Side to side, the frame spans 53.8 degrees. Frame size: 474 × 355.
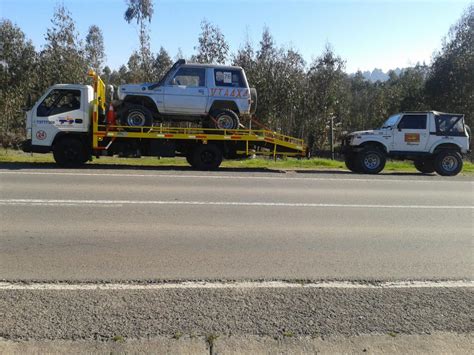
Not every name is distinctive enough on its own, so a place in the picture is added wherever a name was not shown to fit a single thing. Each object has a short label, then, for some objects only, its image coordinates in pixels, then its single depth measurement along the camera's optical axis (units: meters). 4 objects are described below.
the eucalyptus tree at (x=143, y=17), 29.89
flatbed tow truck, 14.73
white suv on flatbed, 15.23
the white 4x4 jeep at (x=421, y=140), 17.02
